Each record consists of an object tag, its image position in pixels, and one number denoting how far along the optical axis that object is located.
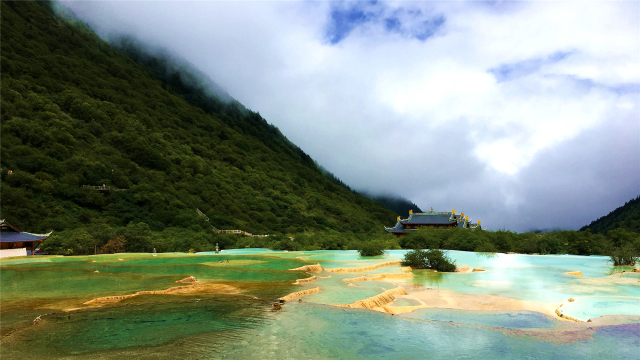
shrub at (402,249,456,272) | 21.67
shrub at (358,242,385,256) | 34.53
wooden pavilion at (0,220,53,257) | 28.88
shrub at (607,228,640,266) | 24.36
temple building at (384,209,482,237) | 59.50
